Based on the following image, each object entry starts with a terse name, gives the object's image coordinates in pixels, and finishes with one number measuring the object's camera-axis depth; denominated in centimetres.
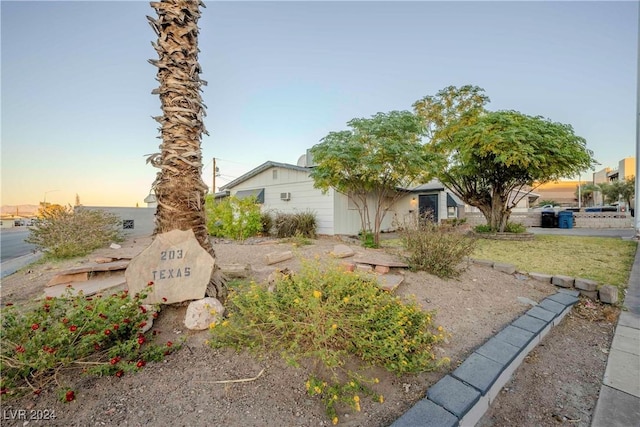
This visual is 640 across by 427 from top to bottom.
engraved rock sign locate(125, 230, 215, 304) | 223
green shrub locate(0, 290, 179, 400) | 139
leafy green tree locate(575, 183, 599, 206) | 4000
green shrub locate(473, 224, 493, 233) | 1134
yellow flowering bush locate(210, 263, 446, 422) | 165
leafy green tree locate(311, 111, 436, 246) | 730
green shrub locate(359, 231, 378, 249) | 783
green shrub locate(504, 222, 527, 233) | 1096
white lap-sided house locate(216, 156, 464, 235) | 1102
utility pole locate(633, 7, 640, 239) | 925
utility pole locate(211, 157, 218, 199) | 2239
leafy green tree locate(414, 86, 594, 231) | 831
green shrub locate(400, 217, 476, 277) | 401
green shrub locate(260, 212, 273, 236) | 1089
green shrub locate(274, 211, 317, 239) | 1005
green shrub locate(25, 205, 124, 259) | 613
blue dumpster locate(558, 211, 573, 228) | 1552
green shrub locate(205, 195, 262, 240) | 968
